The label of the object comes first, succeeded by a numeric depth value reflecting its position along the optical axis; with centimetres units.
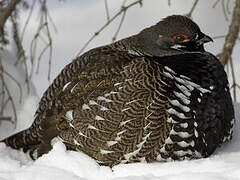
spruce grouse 680
